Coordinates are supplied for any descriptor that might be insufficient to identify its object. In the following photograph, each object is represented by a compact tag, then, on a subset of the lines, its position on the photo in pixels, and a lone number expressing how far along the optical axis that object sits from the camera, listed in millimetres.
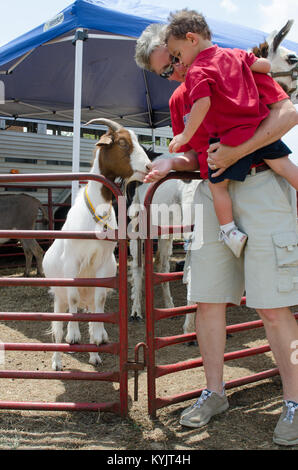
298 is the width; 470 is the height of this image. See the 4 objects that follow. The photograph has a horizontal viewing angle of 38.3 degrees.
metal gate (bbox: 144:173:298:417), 2438
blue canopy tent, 4242
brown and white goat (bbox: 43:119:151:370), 3408
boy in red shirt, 1926
